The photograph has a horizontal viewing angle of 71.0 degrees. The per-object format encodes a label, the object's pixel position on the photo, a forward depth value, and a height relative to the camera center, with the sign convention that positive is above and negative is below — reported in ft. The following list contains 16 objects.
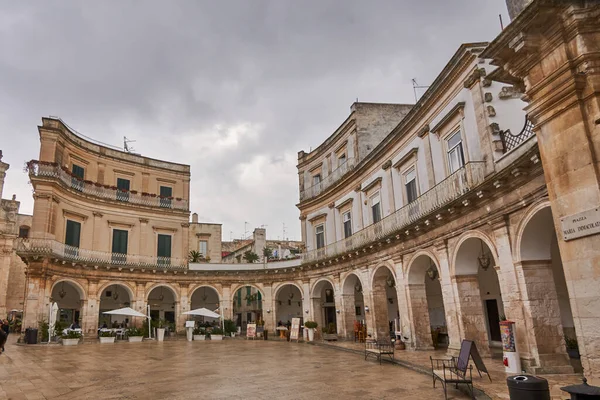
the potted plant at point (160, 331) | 79.41 -2.72
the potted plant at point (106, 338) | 74.22 -3.21
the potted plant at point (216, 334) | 84.48 -4.01
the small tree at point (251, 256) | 132.46 +16.92
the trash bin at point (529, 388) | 16.56 -3.49
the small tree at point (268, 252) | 135.17 +19.27
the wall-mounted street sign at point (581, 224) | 18.26 +3.06
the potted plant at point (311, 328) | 74.78 -3.38
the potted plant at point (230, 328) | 90.84 -3.20
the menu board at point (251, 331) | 83.25 -3.73
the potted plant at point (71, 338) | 67.97 -2.77
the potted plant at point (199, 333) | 83.82 -3.73
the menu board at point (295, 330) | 76.59 -3.66
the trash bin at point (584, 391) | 13.86 -3.12
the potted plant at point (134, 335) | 78.21 -3.17
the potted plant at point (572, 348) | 37.38 -4.60
